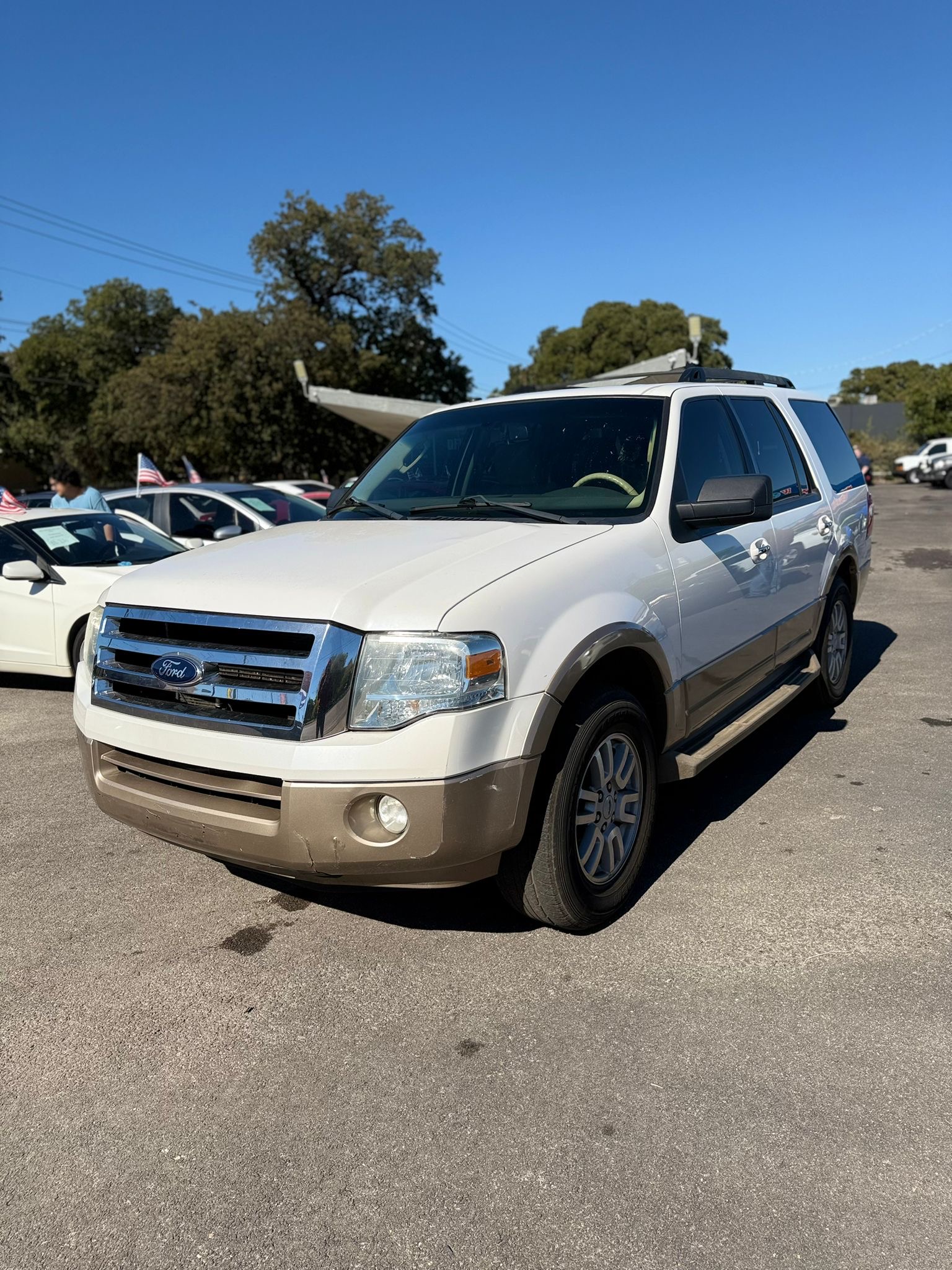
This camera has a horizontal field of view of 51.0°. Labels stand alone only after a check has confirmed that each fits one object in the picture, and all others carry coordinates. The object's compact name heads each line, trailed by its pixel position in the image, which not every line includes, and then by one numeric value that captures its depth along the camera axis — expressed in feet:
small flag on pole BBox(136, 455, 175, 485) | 38.14
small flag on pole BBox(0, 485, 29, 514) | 26.84
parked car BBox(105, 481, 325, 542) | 37.60
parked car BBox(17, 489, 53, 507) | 53.61
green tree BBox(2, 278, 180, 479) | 177.68
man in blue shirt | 30.73
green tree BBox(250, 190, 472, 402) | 134.00
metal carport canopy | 76.89
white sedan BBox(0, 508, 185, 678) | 24.11
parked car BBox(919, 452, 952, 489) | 112.98
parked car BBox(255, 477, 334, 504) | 53.88
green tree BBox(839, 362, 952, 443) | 143.54
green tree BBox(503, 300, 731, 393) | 203.82
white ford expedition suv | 9.62
